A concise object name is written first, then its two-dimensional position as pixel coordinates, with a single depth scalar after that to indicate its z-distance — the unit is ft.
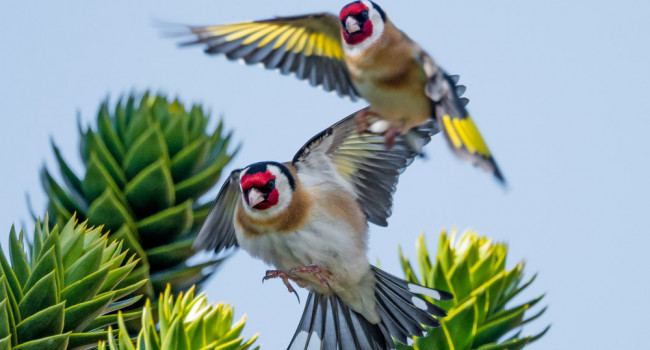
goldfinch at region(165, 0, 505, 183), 18.75
